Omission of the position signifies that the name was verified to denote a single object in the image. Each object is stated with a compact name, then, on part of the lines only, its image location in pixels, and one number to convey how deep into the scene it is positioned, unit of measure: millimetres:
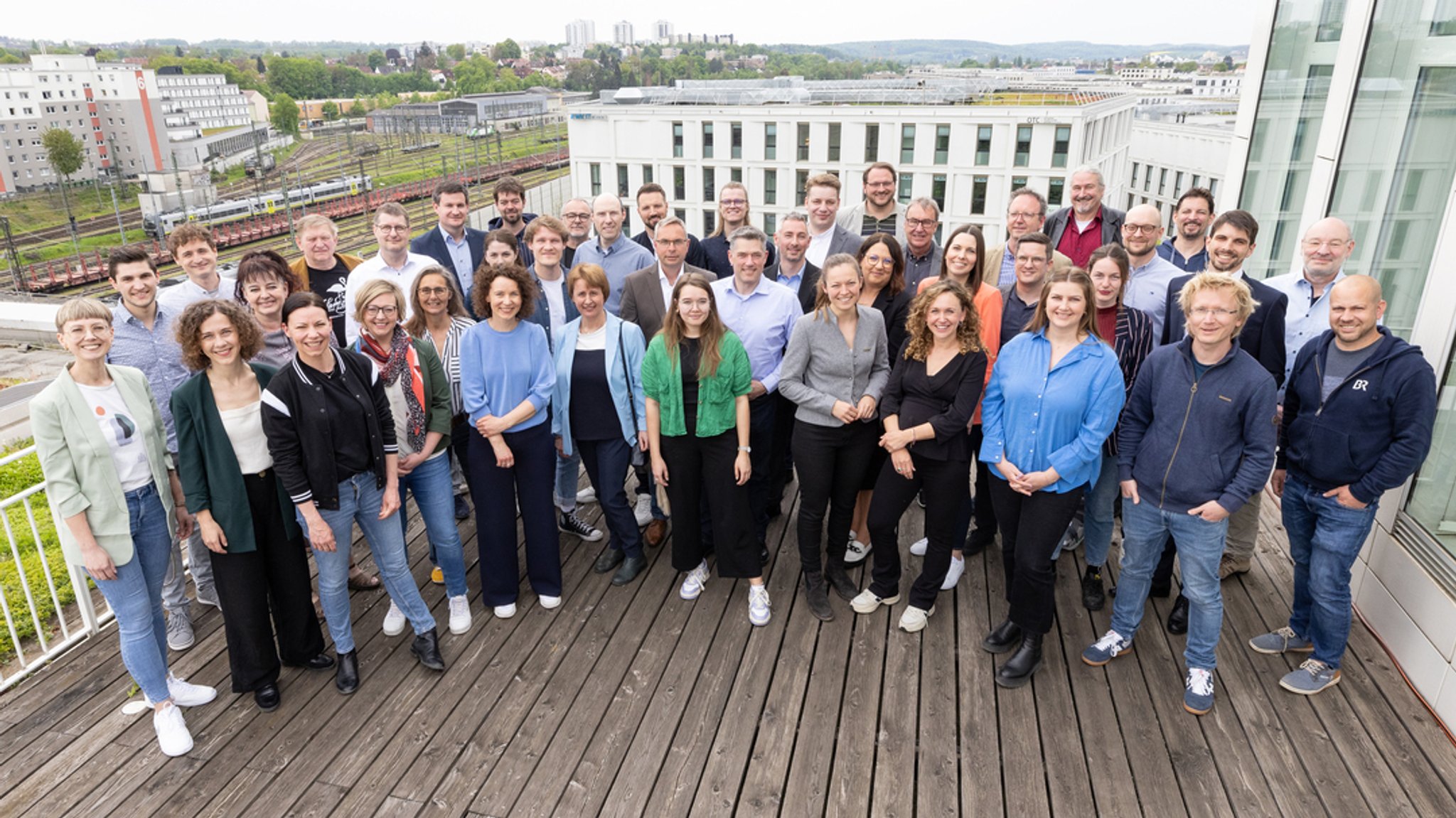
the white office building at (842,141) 31984
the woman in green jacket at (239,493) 2938
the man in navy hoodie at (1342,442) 2982
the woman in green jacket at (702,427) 3623
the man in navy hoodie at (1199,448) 2939
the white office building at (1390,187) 3436
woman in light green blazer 2783
